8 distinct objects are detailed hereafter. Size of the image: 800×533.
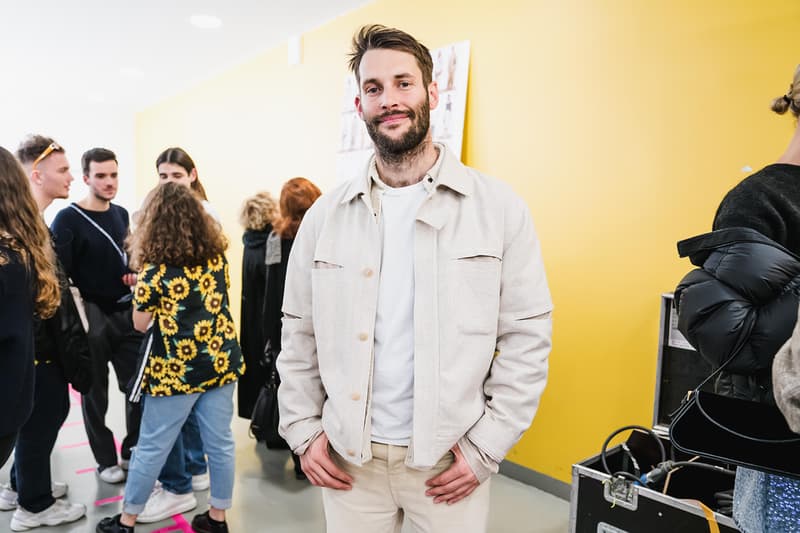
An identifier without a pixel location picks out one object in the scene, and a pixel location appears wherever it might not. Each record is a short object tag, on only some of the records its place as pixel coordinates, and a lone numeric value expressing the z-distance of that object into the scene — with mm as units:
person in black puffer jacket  888
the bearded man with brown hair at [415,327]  1182
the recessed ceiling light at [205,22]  4284
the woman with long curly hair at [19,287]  1730
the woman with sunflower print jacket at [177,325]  2164
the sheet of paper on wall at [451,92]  3191
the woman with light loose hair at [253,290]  3236
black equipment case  1591
